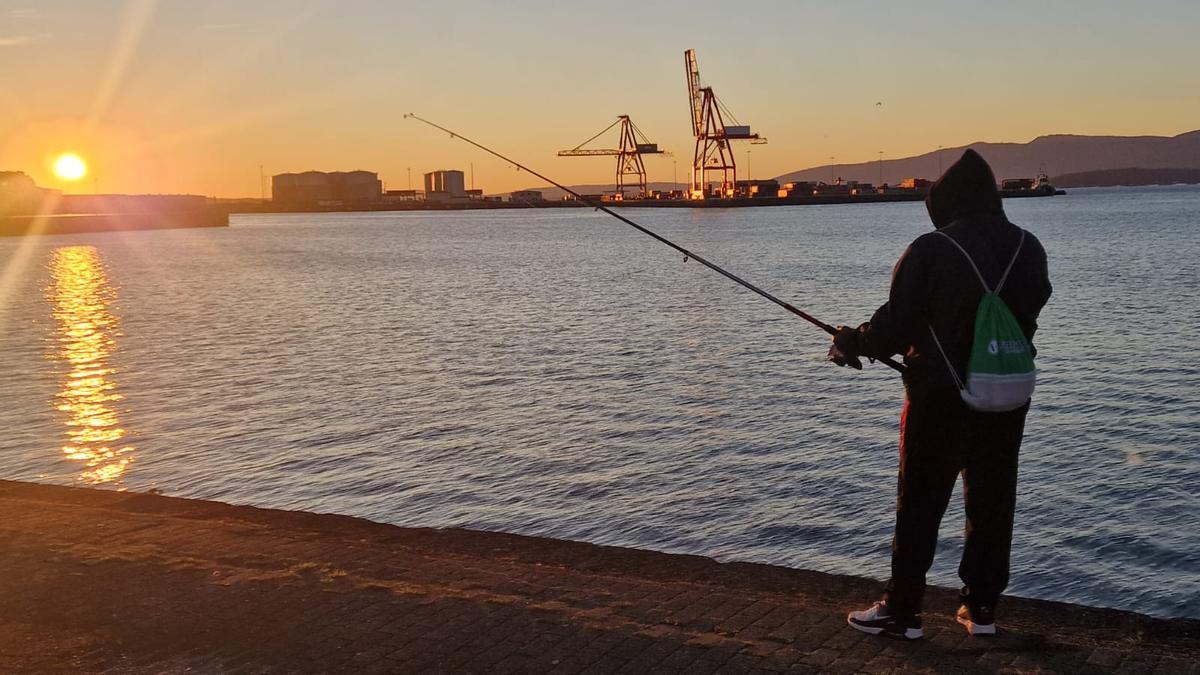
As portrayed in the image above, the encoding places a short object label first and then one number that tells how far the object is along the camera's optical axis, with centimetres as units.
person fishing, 421
